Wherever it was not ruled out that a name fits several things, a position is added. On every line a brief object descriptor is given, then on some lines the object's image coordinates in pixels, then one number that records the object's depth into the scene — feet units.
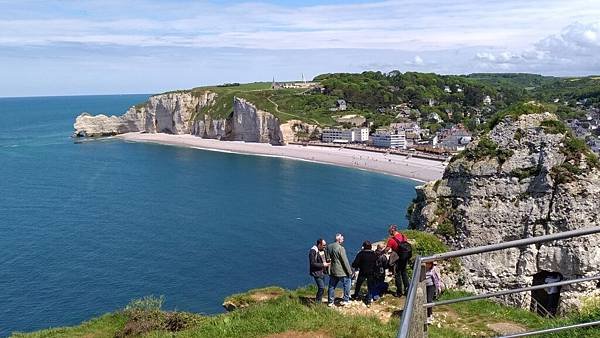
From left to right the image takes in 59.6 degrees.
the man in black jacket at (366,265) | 44.86
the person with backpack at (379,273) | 45.08
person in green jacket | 43.98
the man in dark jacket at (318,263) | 44.21
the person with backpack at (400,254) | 45.65
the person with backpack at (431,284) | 38.81
